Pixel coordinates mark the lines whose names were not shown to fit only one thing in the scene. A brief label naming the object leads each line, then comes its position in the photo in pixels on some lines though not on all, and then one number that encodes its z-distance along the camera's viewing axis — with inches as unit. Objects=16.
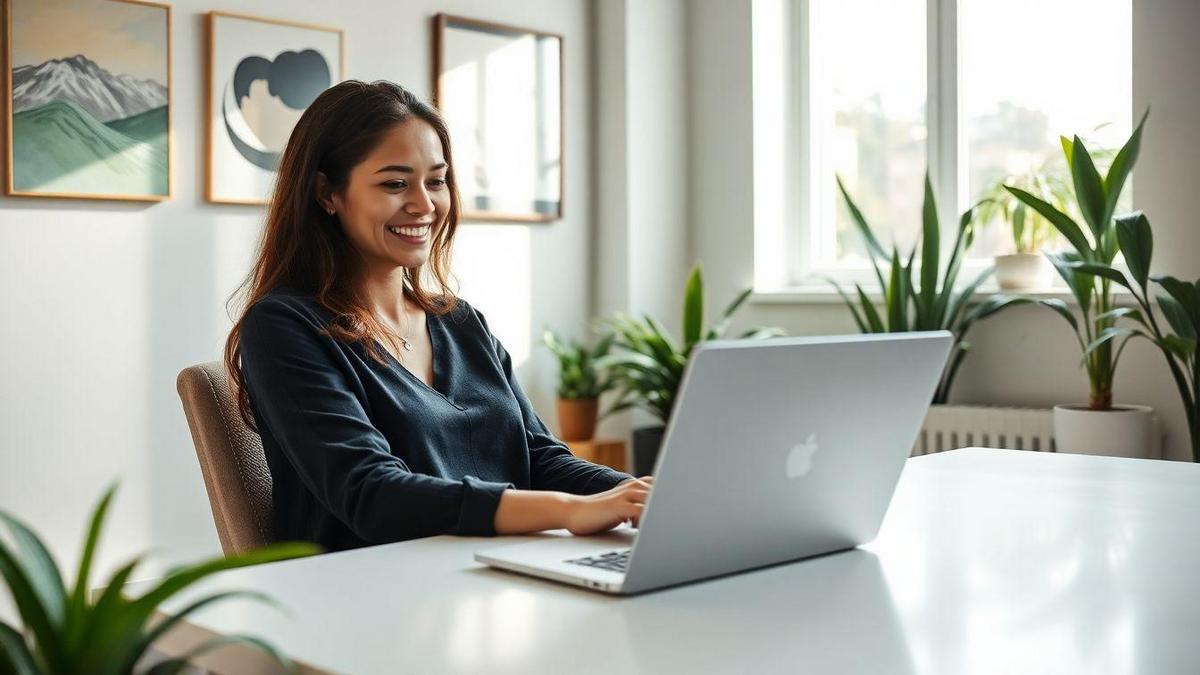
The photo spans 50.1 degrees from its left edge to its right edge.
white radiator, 141.4
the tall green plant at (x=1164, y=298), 121.7
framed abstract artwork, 141.2
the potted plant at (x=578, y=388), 170.9
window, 151.2
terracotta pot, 171.0
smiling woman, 59.8
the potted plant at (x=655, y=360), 160.6
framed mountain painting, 127.1
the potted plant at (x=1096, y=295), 126.8
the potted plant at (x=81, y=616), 25.2
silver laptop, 42.1
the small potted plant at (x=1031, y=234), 148.6
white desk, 36.3
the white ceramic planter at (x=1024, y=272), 149.0
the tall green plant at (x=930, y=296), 145.9
